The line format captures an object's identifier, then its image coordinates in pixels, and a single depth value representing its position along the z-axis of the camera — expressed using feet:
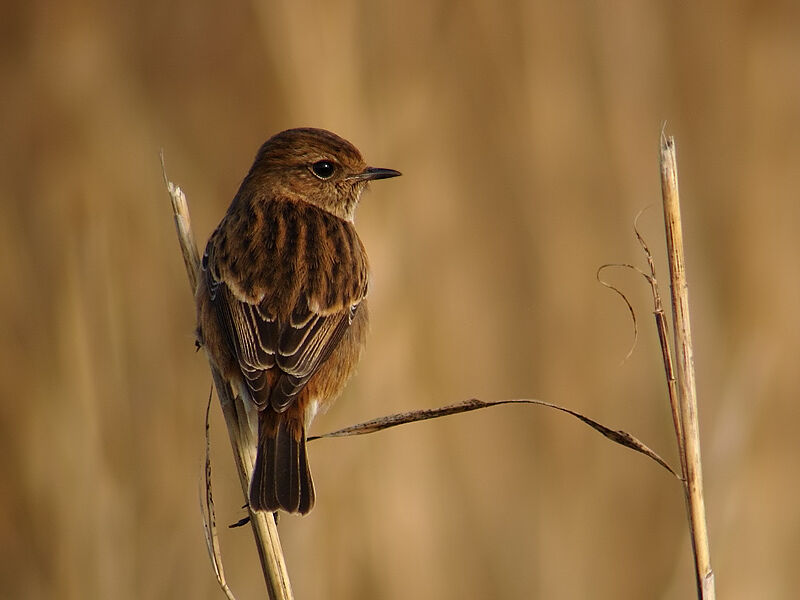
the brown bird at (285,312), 20.11
